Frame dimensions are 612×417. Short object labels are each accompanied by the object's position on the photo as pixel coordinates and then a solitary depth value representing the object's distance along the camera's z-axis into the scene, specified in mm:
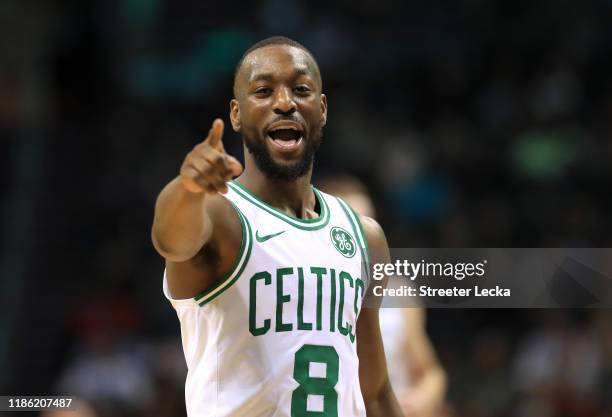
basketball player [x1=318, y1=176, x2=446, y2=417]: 14625
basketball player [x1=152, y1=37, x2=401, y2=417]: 7980
